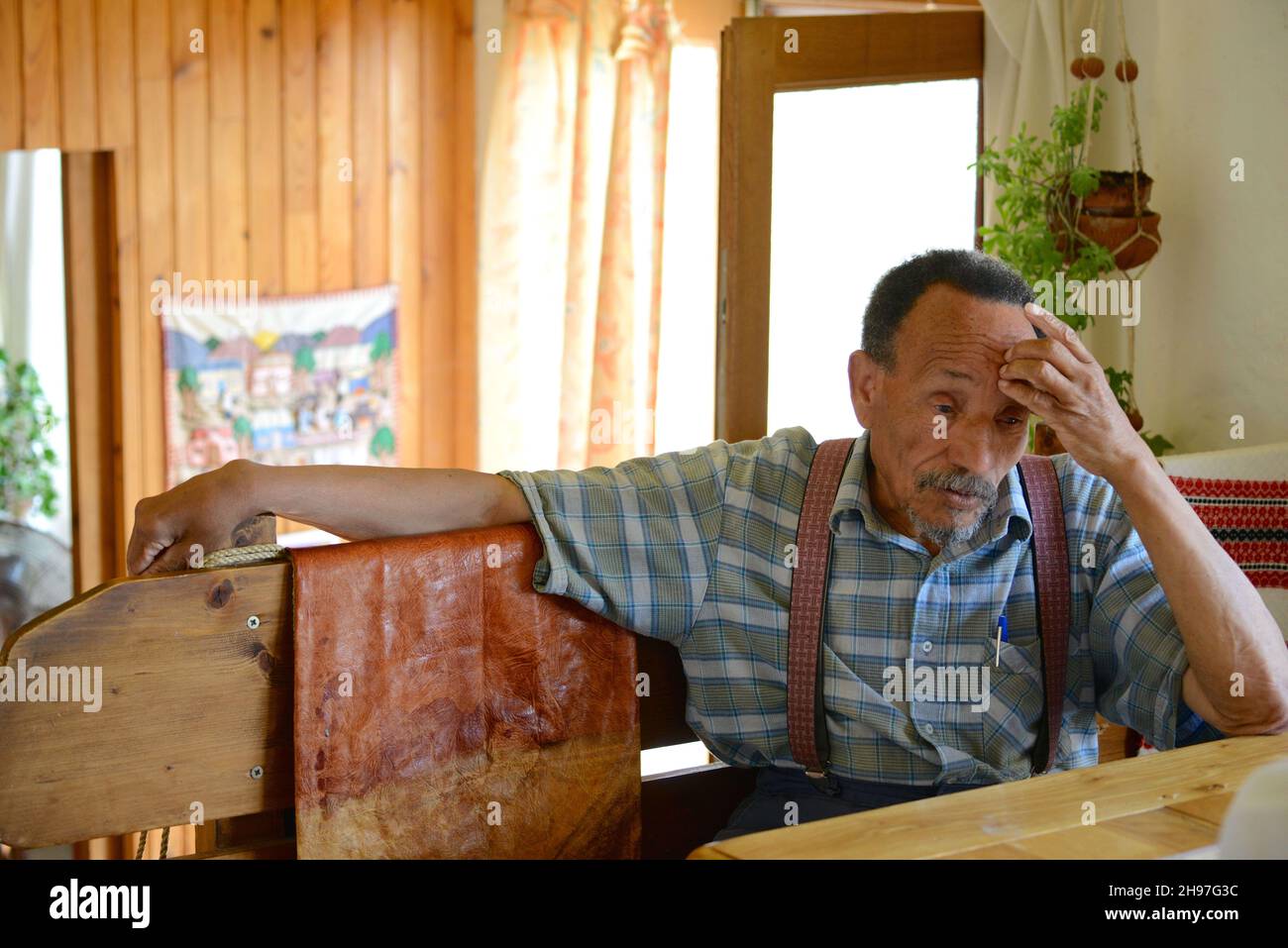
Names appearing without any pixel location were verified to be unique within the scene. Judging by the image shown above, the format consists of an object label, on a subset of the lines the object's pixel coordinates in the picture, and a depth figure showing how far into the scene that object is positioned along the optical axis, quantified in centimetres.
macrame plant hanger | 239
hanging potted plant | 240
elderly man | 145
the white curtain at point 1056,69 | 262
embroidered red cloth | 200
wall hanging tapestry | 347
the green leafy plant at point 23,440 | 325
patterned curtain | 365
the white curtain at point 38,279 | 323
